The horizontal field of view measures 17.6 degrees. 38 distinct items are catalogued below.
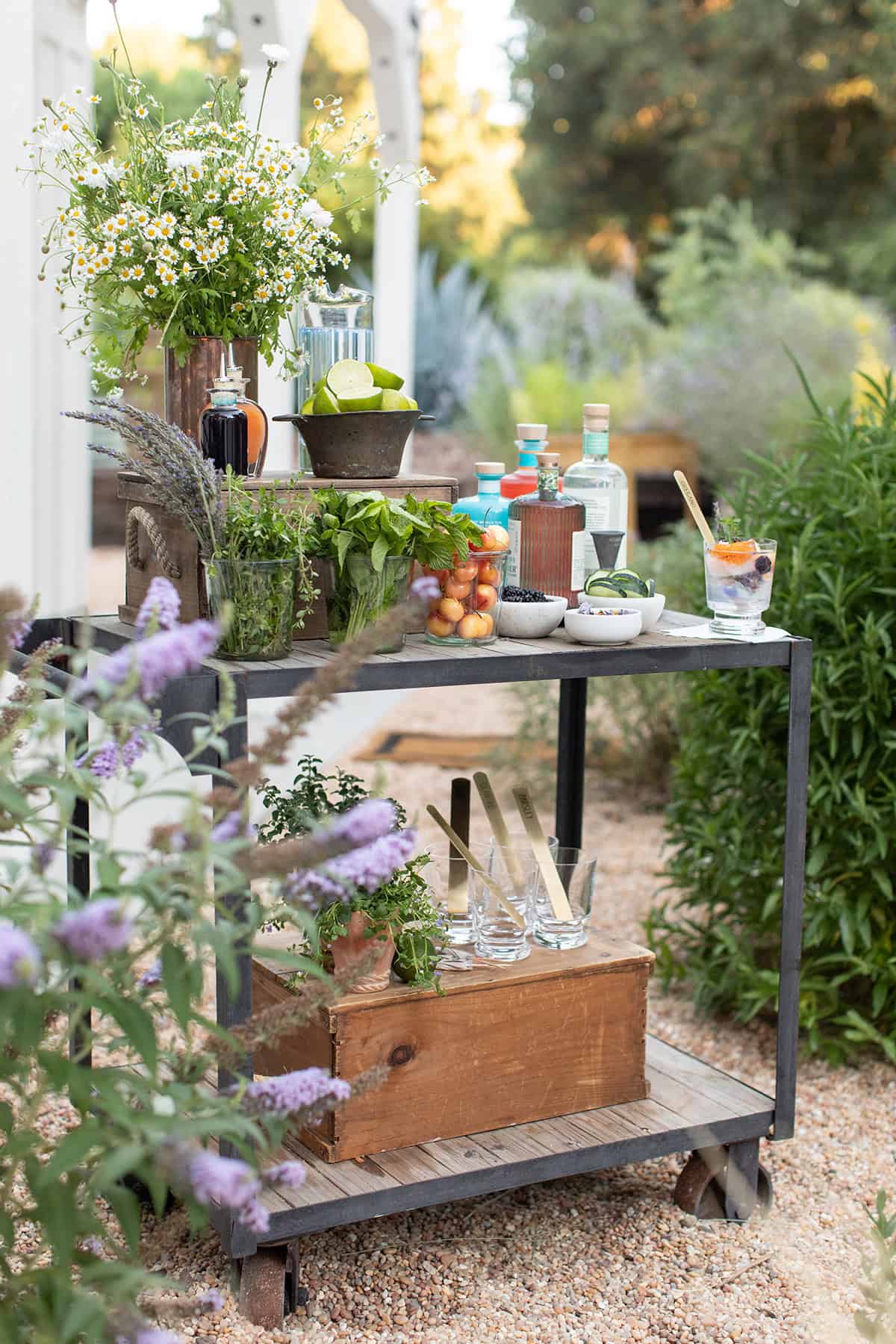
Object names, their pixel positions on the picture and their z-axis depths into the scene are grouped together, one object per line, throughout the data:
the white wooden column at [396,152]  6.09
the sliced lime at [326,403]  3.23
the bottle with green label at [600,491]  3.34
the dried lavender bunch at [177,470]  3.04
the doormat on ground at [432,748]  6.23
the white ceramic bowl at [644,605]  3.25
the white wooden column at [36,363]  3.88
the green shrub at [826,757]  3.74
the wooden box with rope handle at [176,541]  3.13
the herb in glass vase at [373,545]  3.10
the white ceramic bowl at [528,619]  3.24
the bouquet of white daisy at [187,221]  3.14
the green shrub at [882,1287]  2.67
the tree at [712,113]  17.71
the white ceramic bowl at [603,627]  3.20
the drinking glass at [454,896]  3.41
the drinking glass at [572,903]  3.44
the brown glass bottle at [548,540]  3.26
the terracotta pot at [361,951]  3.22
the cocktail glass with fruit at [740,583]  3.28
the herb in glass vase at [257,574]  3.04
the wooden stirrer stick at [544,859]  3.42
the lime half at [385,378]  3.27
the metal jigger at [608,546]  3.34
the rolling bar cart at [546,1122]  3.07
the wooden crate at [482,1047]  3.23
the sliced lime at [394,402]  3.25
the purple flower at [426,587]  2.89
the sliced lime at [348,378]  3.24
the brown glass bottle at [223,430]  3.15
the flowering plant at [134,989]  2.54
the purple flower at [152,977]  2.73
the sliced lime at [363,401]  3.24
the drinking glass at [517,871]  3.40
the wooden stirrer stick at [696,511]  3.28
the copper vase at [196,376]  3.23
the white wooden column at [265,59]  4.74
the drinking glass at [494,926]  3.39
